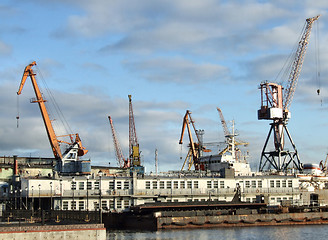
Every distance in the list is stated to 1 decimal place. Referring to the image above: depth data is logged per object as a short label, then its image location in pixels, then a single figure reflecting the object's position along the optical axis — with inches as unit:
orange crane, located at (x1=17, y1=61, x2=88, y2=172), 5374.0
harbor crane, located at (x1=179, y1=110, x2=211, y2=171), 7159.0
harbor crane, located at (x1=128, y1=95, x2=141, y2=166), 7245.1
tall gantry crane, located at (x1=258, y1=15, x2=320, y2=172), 5832.7
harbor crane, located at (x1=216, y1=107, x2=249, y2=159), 5088.6
